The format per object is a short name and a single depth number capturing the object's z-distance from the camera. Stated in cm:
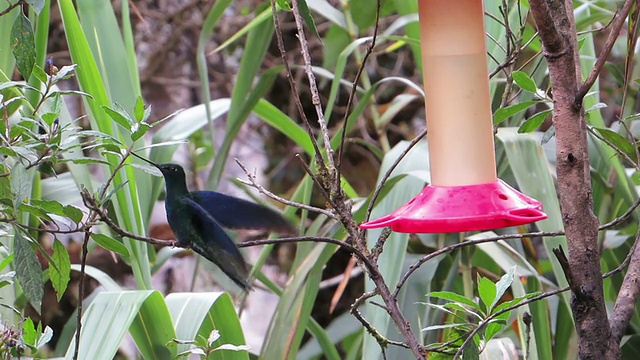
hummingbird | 621
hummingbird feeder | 615
